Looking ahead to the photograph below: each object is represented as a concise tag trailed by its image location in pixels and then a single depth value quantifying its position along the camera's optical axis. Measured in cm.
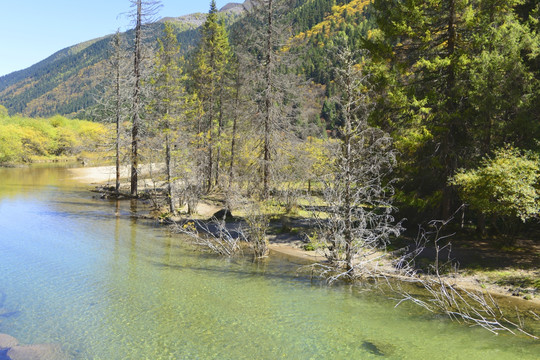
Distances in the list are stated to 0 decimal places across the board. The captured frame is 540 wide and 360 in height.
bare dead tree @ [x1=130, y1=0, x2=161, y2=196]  3078
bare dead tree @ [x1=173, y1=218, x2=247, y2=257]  1802
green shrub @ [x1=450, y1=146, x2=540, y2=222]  1276
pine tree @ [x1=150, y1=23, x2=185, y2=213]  2678
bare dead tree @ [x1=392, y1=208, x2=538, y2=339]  1075
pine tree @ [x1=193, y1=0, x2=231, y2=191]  3438
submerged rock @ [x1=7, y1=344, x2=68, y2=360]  858
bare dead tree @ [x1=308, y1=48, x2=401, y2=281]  1377
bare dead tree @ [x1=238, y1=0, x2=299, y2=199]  2384
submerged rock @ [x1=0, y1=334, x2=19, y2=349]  906
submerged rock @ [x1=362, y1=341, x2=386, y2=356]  938
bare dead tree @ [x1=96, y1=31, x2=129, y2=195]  3350
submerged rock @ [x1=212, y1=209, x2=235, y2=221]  2424
